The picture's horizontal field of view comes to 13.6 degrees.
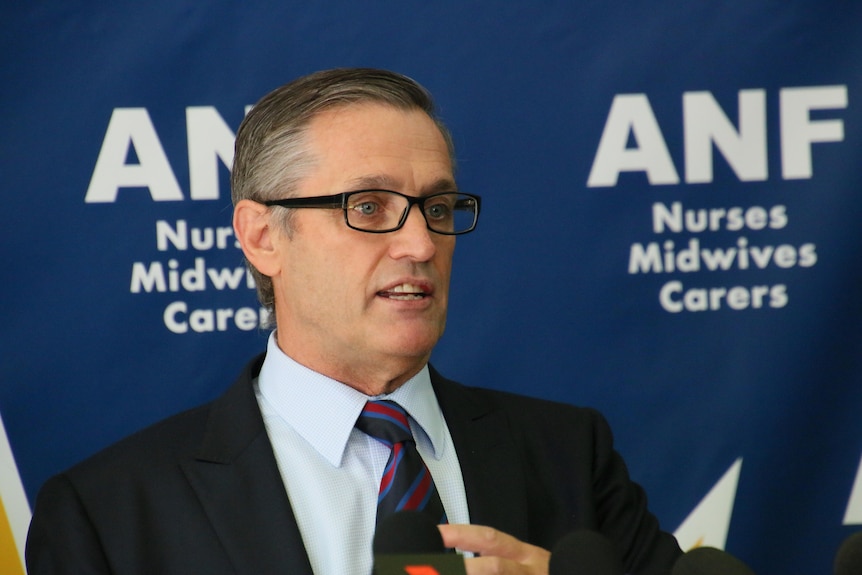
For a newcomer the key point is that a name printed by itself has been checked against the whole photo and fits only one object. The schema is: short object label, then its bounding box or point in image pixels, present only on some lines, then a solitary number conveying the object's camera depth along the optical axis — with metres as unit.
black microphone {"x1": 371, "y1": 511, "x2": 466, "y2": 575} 2.61
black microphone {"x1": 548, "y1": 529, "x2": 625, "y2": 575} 2.57
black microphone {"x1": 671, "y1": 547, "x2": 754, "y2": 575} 2.54
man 2.83
